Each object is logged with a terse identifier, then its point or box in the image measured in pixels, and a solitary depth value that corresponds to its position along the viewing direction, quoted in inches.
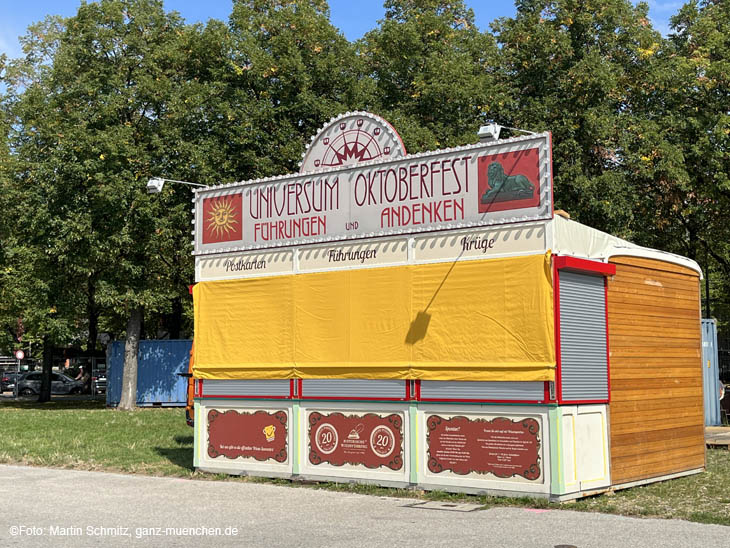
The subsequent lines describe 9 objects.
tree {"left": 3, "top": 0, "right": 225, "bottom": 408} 1168.2
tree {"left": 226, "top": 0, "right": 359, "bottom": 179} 1138.7
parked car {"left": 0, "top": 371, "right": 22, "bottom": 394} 2074.3
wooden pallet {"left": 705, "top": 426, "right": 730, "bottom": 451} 645.9
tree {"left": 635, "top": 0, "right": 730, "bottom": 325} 1035.9
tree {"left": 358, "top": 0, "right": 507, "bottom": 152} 1112.2
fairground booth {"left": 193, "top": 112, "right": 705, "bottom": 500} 438.3
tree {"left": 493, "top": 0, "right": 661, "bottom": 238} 1040.8
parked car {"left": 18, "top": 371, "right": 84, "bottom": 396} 1961.1
